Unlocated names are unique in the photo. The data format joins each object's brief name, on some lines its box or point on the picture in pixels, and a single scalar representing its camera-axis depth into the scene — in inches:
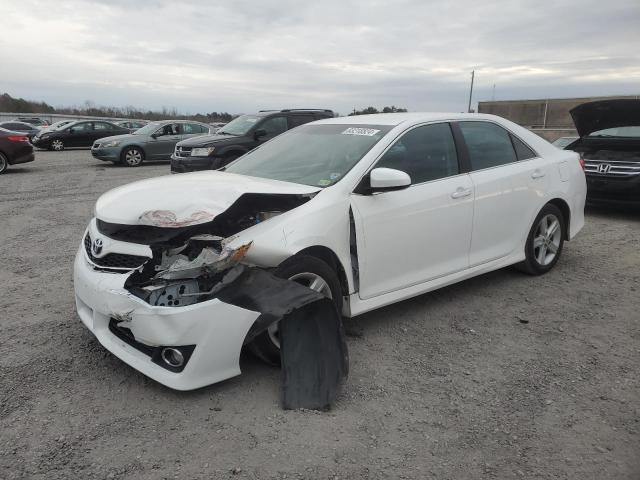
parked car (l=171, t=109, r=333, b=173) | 436.8
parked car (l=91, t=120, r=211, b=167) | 655.8
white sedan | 112.3
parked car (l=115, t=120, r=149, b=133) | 1111.8
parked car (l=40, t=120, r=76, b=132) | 923.0
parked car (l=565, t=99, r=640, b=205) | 303.4
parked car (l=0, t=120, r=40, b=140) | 1040.1
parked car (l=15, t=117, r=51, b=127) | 1333.7
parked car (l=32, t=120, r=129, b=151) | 893.2
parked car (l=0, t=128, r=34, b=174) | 553.6
